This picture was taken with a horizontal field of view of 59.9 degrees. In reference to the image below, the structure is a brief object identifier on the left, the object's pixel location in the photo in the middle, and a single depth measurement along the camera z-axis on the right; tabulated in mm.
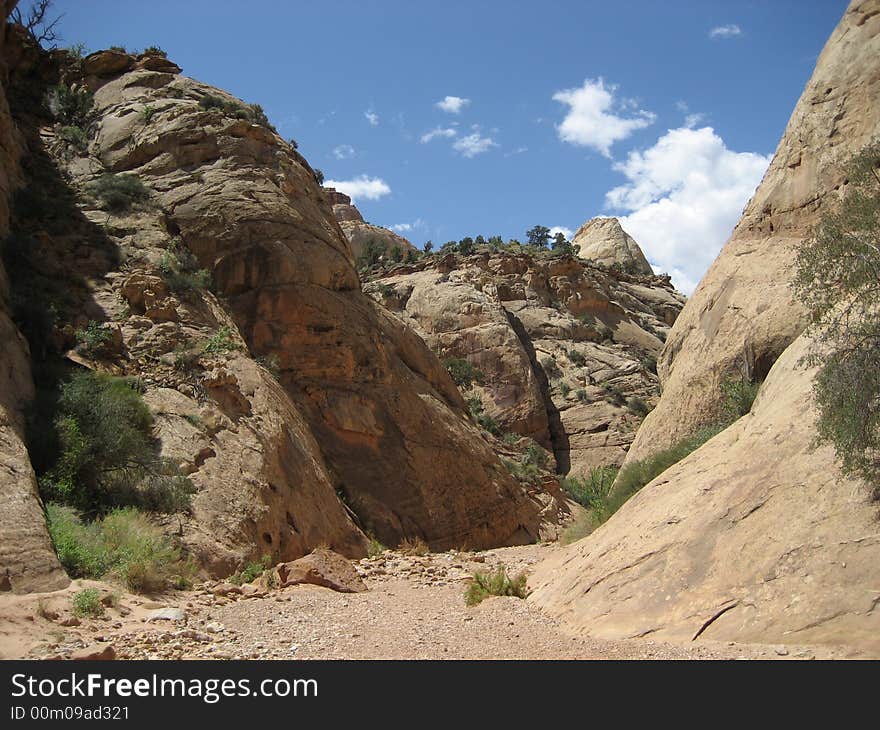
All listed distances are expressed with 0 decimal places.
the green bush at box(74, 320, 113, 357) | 14867
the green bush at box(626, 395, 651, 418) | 39688
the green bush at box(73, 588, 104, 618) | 7895
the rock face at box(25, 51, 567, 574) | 14789
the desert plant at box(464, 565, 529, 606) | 10117
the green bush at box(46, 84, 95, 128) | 23328
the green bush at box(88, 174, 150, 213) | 19516
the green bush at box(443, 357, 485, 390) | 39656
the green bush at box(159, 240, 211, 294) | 17781
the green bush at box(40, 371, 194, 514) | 11344
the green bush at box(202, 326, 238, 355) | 16484
